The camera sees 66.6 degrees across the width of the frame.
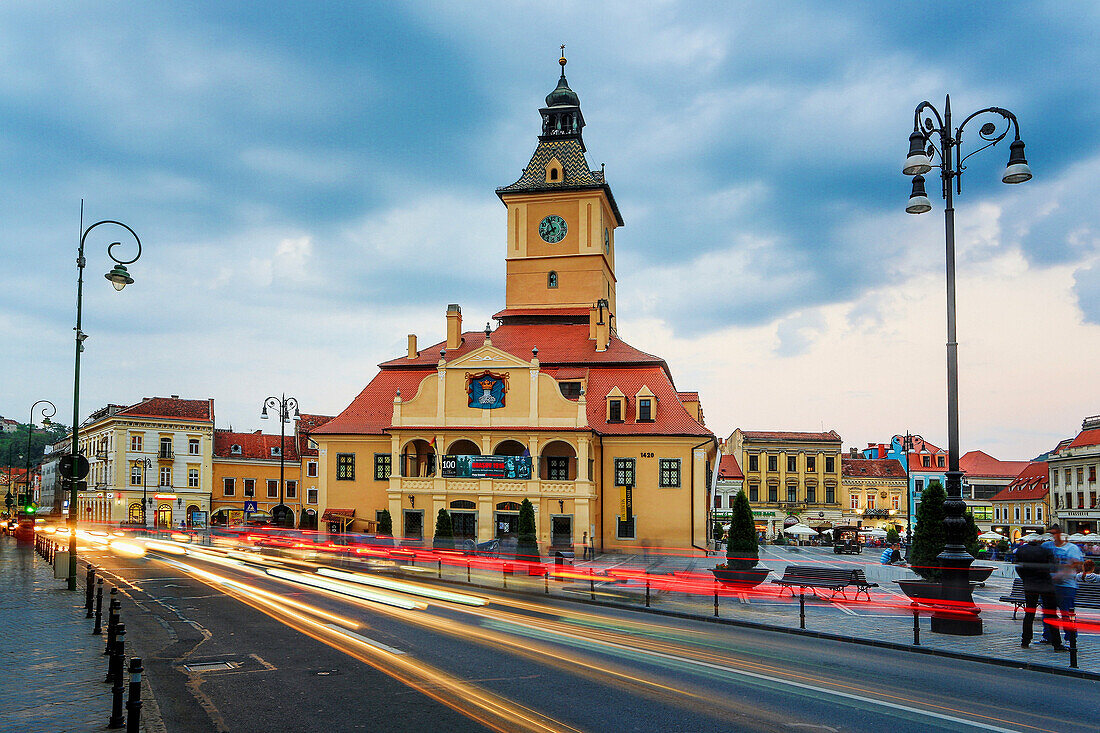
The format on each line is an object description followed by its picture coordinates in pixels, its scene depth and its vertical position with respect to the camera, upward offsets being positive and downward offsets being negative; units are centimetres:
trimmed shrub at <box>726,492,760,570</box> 2608 -356
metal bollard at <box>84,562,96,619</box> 1850 -383
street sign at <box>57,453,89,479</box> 2212 -107
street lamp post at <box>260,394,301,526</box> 4725 +54
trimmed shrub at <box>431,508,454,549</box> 3931 -504
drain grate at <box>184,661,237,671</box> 1316 -382
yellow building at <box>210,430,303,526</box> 8031 -502
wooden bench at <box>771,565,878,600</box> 2305 -418
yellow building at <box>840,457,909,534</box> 8869 -677
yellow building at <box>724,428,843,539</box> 8444 -471
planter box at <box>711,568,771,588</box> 2431 -438
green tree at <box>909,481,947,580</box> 2323 -301
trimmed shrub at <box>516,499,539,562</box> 3388 -472
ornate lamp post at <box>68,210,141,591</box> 2183 +288
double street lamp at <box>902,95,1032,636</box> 1656 +229
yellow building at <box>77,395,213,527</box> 7512 -328
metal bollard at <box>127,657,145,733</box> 797 -261
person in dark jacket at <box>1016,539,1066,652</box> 1505 -273
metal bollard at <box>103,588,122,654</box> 1194 -277
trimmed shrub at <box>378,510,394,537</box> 4694 -544
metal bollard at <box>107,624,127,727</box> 930 -290
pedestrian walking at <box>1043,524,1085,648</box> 1491 -278
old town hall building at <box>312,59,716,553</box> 4559 -100
